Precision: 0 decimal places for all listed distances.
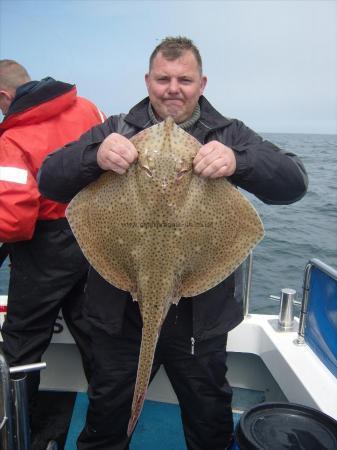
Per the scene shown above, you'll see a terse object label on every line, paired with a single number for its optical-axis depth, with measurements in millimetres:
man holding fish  2410
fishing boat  2523
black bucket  2377
